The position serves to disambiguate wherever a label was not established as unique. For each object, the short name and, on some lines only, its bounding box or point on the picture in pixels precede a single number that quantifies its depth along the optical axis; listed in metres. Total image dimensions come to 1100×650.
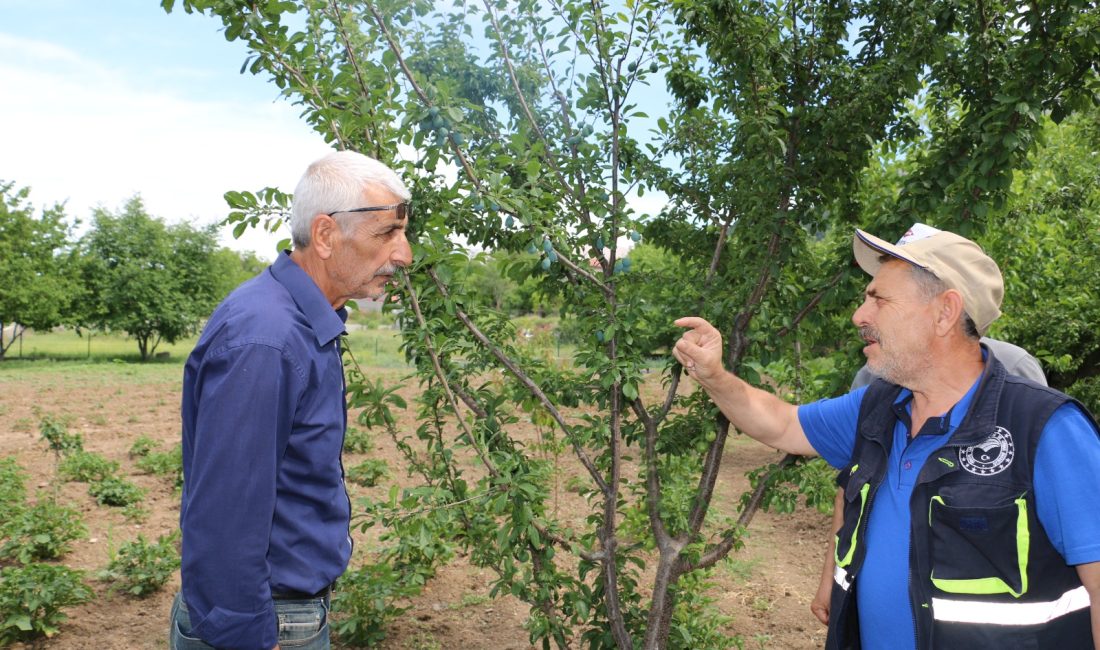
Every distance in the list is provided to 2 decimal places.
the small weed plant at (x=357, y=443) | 8.30
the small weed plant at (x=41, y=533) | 4.87
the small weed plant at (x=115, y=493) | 6.41
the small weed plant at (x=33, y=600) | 3.94
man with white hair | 1.50
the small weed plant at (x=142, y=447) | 8.11
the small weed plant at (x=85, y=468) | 6.97
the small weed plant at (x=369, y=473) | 7.04
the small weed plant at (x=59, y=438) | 7.25
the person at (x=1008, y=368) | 2.76
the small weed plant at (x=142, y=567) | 4.68
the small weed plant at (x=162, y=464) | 7.40
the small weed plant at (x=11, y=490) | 5.42
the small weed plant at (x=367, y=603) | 4.05
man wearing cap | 1.58
